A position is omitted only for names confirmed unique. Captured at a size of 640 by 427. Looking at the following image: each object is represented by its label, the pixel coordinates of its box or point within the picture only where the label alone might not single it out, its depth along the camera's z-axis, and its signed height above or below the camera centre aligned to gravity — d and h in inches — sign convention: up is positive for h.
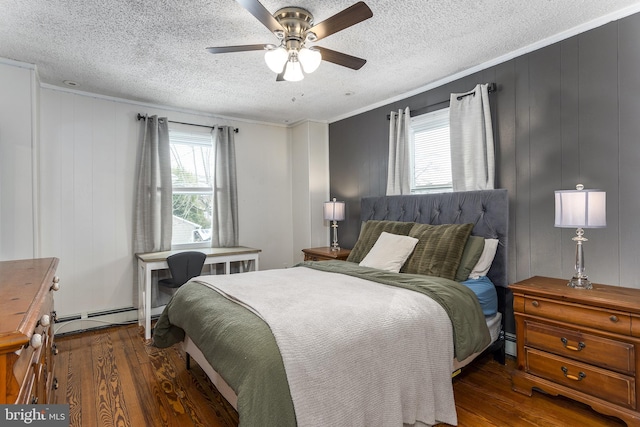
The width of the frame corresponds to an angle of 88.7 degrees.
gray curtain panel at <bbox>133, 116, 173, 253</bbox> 150.9 +11.2
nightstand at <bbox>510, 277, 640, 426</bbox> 70.6 -32.2
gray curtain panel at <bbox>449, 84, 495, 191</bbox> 113.0 +24.9
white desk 134.0 -22.3
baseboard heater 136.3 -45.5
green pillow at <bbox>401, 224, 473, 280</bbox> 102.3 -13.3
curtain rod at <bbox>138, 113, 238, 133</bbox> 152.0 +46.1
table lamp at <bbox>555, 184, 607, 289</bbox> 80.0 -1.3
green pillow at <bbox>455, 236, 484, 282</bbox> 103.5 -15.2
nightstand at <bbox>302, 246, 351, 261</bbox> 154.1 -20.4
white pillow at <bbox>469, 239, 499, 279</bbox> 105.9 -16.4
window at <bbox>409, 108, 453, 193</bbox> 131.9 +24.3
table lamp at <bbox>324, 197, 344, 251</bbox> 168.2 +0.0
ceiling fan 75.1 +41.9
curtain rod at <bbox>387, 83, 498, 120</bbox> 113.0 +42.2
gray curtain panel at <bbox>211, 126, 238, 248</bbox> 173.0 +11.4
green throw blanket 52.2 -25.7
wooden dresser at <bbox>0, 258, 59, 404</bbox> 33.5 -12.7
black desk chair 131.5 -21.3
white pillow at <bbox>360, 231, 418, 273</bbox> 112.7 -14.8
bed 54.9 -24.2
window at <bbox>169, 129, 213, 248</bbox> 165.8 +14.1
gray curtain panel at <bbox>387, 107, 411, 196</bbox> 143.5 +25.6
